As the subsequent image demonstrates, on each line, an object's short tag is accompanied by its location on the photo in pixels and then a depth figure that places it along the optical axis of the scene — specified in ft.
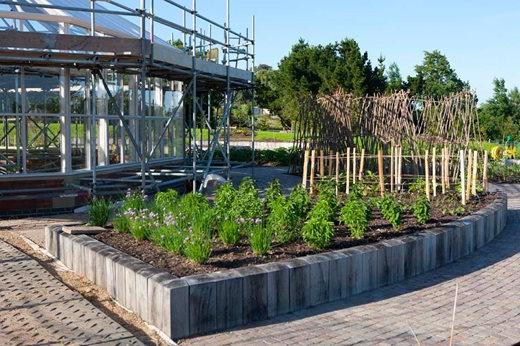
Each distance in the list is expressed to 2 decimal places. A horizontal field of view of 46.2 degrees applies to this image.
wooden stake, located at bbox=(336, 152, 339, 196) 39.83
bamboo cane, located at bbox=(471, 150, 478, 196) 36.72
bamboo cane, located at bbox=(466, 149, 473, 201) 37.28
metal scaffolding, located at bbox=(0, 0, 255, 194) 34.76
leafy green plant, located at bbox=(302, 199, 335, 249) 22.84
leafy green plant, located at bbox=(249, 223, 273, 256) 21.79
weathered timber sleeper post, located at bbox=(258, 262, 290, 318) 19.25
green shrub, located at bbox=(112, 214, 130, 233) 26.19
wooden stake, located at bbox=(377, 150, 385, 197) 38.42
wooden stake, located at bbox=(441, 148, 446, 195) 38.65
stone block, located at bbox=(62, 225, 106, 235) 25.92
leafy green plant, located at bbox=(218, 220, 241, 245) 23.38
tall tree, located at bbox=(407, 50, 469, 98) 202.10
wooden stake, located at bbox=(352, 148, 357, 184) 41.03
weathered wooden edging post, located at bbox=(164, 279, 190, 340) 17.28
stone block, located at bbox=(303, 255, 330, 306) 20.48
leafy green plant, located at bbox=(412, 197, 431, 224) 28.45
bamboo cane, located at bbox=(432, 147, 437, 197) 37.52
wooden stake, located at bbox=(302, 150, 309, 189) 39.93
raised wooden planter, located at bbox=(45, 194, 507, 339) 17.70
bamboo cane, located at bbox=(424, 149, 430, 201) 36.71
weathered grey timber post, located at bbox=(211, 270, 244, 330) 18.11
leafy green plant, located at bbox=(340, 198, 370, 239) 24.97
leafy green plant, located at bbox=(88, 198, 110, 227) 27.81
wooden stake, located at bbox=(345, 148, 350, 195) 39.96
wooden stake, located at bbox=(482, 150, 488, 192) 42.14
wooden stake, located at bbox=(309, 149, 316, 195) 40.57
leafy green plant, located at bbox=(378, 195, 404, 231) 26.91
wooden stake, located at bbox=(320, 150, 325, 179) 45.08
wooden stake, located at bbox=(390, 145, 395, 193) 41.10
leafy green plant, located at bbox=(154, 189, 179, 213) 27.02
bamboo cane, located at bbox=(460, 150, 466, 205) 34.45
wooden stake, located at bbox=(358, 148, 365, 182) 42.16
